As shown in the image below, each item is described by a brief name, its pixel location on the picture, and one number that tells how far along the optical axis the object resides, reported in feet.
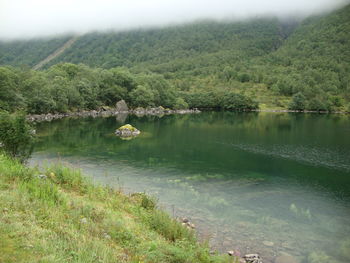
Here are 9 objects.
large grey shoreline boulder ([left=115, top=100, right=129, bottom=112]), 449.97
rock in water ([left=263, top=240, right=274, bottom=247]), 64.08
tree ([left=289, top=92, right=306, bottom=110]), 562.01
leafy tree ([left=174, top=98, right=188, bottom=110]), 524.11
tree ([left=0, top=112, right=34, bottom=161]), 89.92
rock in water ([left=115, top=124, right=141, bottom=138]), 217.15
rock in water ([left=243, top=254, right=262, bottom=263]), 55.62
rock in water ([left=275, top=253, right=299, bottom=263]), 57.92
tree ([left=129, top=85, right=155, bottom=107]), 472.44
